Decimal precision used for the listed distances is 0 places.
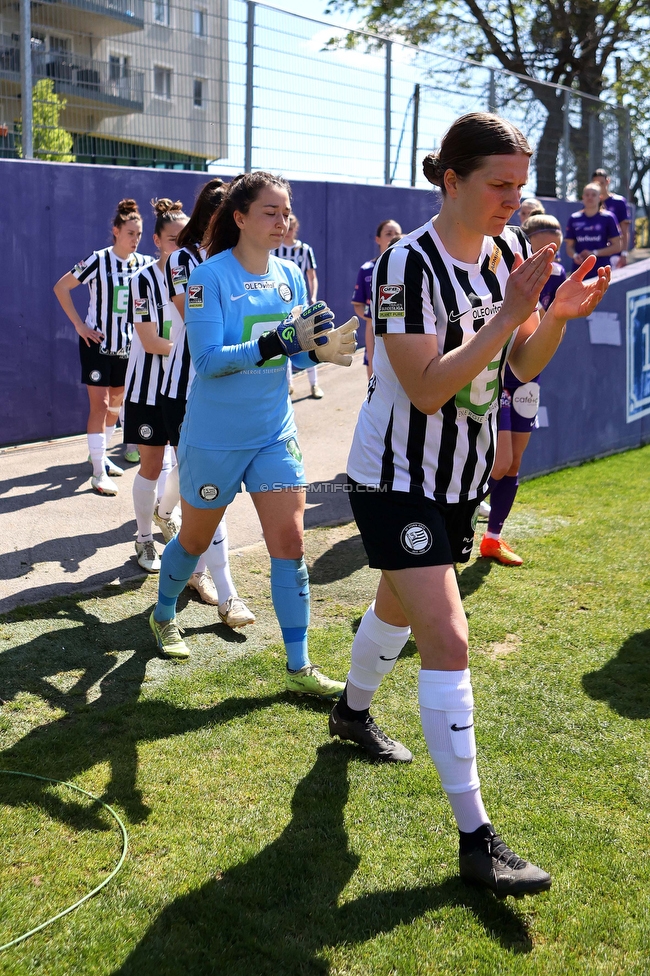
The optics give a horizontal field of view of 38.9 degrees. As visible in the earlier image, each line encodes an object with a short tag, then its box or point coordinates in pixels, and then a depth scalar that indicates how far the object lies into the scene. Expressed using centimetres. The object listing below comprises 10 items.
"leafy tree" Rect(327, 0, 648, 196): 2680
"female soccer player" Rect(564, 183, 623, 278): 1223
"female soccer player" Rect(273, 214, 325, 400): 1007
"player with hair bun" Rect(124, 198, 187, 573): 534
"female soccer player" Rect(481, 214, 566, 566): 586
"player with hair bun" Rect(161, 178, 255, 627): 443
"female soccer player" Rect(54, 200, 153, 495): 747
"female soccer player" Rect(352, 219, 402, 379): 804
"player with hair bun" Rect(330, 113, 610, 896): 250
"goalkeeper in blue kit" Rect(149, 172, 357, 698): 360
